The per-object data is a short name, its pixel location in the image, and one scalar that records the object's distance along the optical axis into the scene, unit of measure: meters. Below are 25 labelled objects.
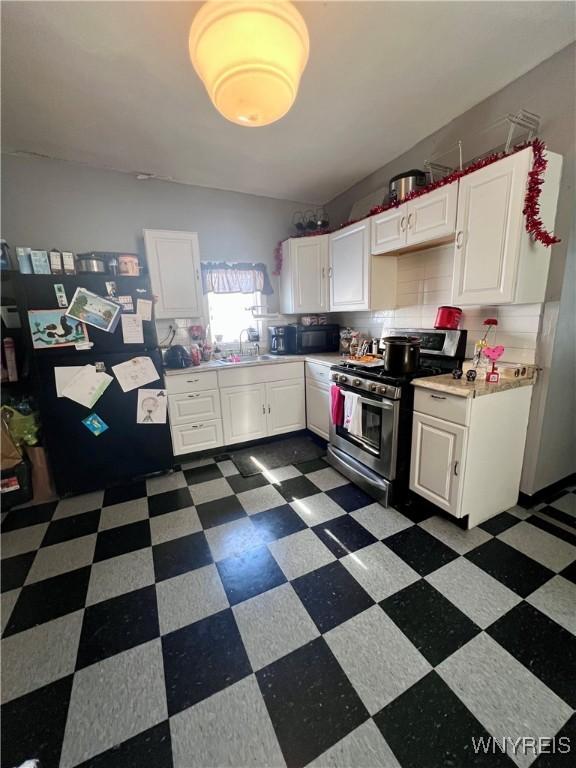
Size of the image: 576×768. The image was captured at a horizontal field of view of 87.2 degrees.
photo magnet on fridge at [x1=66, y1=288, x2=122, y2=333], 2.18
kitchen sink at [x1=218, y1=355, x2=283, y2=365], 3.00
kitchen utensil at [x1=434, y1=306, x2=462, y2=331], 2.20
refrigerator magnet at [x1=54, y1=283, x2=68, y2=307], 2.12
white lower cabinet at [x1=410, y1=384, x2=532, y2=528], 1.77
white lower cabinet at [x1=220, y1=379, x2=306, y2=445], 2.96
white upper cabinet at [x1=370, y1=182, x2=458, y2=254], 2.02
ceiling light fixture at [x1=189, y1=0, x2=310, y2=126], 1.03
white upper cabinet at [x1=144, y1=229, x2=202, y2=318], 2.77
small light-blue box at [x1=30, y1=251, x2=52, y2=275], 2.18
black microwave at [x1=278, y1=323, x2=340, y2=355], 3.34
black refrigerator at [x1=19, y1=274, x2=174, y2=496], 2.14
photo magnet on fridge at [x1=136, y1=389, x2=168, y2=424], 2.50
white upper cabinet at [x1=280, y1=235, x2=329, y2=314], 3.25
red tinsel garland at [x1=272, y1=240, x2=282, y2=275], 3.51
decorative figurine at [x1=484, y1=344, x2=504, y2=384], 1.82
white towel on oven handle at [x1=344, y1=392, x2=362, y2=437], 2.33
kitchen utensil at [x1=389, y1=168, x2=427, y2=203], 2.31
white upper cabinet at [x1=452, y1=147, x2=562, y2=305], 1.68
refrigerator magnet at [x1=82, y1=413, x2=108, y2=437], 2.33
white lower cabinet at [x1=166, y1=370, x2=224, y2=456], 2.71
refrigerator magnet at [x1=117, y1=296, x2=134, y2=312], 2.31
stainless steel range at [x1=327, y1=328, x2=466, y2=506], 2.05
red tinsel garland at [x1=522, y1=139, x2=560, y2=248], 1.59
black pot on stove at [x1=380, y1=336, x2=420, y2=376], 2.05
